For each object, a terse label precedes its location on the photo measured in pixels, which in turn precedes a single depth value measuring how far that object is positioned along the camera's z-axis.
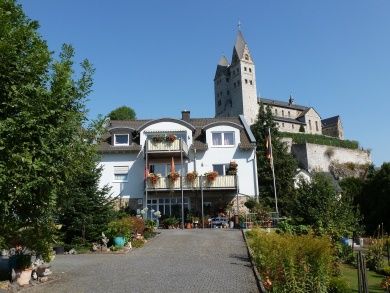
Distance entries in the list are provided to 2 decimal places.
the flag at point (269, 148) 34.32
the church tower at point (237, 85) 108.31
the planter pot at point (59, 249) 20.41
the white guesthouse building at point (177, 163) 34.38
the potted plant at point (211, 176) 33.72
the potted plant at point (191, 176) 34.00
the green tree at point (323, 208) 20.08
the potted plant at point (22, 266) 12.58
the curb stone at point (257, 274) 11.85
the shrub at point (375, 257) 19.47
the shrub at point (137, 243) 20.99
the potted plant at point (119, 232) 20.38
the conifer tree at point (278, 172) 43.38
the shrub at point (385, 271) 17.28
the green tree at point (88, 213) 21.25
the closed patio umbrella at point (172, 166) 34.47
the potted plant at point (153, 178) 33.91
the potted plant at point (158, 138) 34.97
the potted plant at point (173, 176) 33.84
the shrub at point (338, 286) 11.70
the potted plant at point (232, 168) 34.85
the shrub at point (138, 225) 23.15
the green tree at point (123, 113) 69.00
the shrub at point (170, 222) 32.19
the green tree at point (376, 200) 37.21
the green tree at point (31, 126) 10.41
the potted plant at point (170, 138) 34.84
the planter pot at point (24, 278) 12.52
